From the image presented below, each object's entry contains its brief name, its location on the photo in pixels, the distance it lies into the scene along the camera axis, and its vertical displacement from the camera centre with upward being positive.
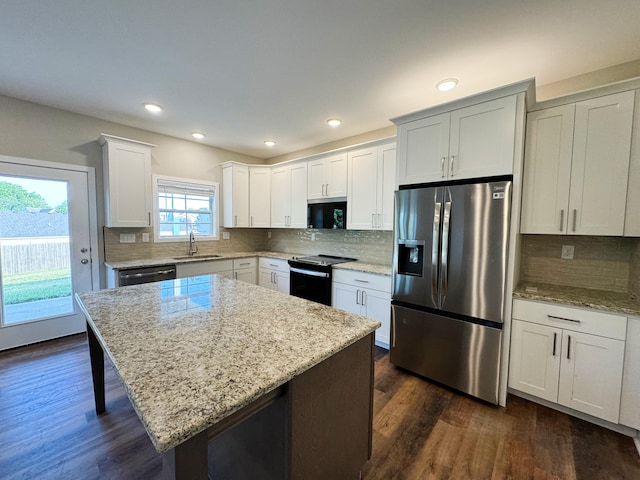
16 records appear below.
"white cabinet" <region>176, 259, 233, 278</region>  3.52 -0.61
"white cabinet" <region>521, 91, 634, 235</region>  1.83 +0.49
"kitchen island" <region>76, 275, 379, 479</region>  0.71 -0.48
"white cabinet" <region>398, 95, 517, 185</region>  1.94 +0.71
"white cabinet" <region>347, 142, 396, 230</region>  3.09 +0.51
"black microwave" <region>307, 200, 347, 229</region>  3.58 +0.19
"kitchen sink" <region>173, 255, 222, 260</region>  3.73 -0.47
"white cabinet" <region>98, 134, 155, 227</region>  3.13 +0.53
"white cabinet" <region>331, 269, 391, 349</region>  2.88 -0.79
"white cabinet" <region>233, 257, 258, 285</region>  4.14 -0.70
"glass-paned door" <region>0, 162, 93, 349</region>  2.77 -0.32
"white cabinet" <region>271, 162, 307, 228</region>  4.07 +0.50
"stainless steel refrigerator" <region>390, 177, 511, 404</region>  1.98 -0.42
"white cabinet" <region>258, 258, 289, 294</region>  3.95 -0.75
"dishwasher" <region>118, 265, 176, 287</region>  3.02 -0.61
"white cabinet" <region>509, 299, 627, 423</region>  1.74 -0.89
